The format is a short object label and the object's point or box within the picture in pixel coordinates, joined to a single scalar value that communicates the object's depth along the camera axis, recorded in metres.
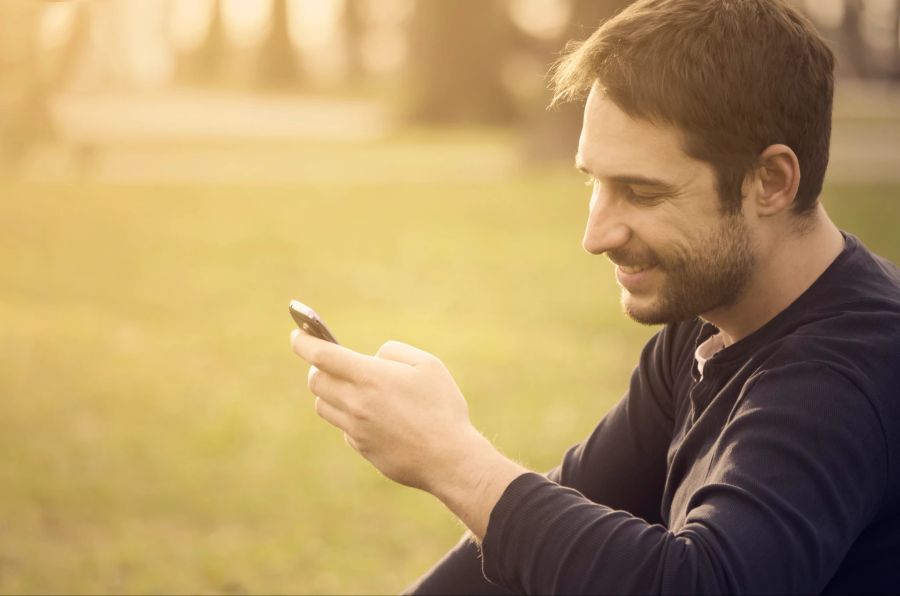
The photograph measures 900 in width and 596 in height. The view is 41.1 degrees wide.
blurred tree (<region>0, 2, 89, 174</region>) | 17.14
